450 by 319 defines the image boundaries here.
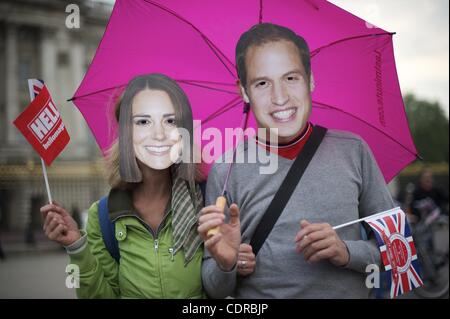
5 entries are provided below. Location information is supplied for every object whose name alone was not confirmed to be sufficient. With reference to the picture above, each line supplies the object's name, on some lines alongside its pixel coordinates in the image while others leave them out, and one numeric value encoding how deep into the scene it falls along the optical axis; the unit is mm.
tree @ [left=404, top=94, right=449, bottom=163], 29188
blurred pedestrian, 7406
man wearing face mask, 2391
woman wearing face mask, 2406
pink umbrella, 2525
